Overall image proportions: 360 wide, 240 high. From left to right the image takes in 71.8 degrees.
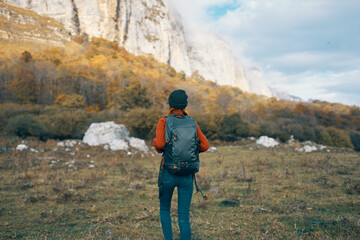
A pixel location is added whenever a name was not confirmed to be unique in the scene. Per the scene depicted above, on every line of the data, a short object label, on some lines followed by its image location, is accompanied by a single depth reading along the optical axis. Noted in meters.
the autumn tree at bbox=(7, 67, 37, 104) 31.53
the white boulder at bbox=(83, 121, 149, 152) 19.38
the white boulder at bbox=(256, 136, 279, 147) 24.93
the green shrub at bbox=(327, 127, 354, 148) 31.98
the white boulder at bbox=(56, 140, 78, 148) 18.51
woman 2.88
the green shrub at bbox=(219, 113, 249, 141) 33.94
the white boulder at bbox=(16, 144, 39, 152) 14.69
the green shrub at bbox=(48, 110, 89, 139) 24.25
